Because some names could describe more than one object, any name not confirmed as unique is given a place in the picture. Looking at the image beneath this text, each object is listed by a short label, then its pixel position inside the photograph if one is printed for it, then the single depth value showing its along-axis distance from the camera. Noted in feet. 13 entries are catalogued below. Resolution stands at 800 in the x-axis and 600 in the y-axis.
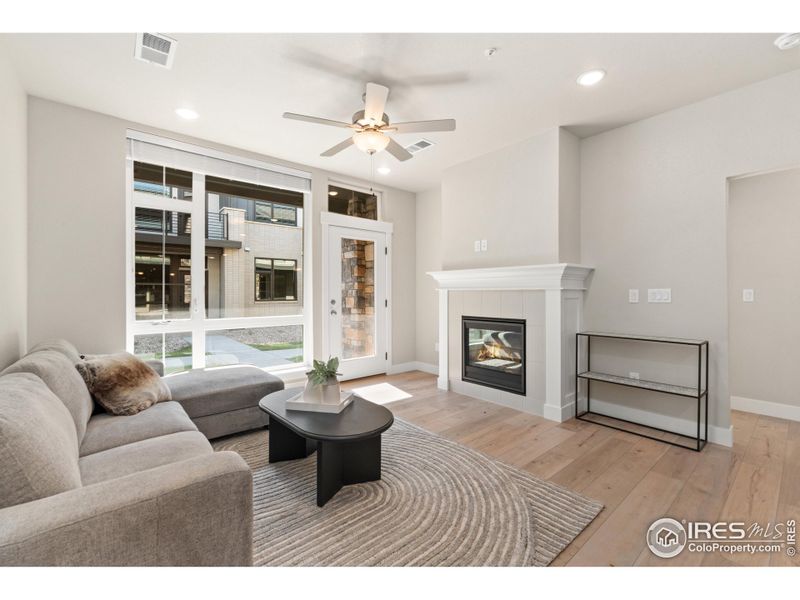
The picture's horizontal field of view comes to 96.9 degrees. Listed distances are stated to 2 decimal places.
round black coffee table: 6.32
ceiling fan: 7.46
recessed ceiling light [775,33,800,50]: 6.66
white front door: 14.93
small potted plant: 7.37
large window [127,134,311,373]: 10.95
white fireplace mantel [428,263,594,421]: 10.46
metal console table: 8.62
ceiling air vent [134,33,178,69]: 6.82
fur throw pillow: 7.03
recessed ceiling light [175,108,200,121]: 9.63
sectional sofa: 2.98
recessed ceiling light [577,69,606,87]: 7.89
